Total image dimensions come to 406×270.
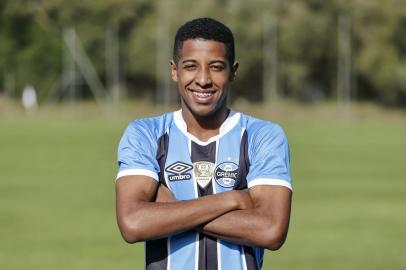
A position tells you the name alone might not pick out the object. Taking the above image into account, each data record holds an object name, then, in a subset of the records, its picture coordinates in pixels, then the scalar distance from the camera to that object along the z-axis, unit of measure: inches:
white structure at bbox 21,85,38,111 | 3527.2
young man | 288.6
